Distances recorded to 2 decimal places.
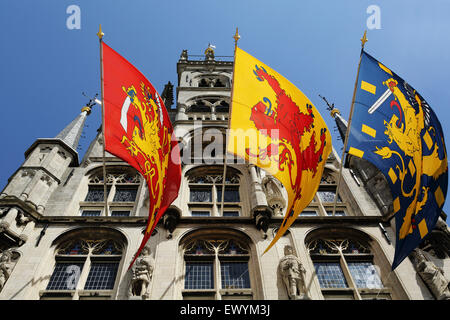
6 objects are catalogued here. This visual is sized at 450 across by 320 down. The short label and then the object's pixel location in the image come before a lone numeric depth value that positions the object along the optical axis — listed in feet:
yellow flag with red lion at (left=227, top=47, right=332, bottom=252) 38.63
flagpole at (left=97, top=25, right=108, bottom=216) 37.60
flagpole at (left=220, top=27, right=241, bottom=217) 44.06
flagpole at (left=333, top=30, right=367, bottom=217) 42.48
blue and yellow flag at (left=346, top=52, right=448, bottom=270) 33.63
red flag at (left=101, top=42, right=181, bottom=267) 37.50
